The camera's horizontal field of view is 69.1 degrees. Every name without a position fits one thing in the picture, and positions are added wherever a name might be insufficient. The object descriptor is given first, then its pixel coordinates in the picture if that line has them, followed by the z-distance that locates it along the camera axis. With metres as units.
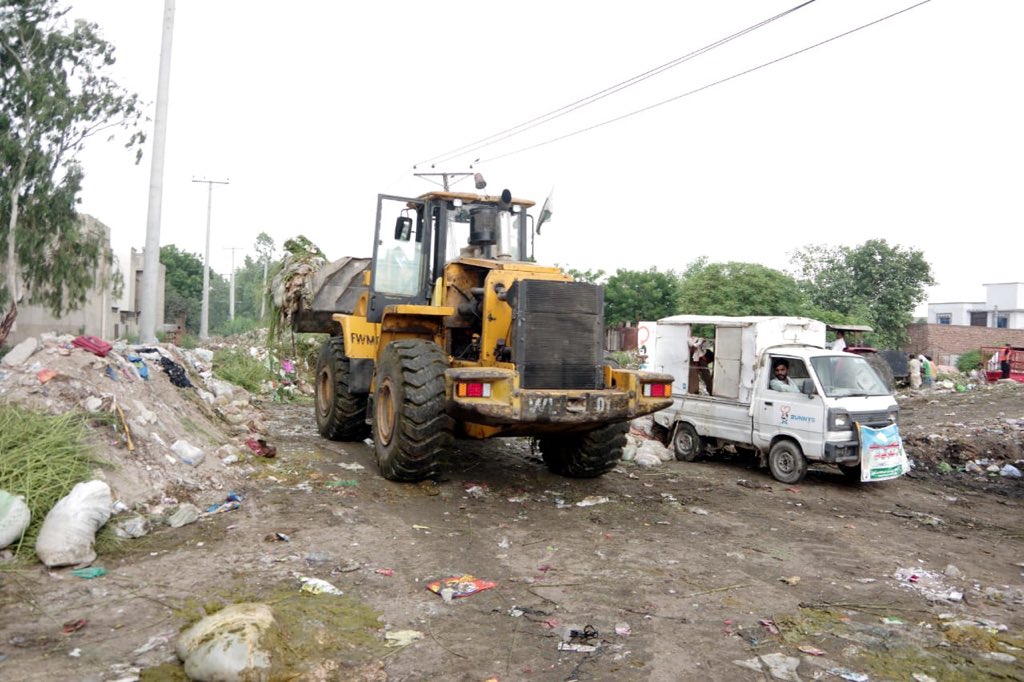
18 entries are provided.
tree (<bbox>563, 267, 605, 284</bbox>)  35.34
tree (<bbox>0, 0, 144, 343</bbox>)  20.22
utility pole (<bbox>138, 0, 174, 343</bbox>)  11.57
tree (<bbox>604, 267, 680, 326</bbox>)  35.41
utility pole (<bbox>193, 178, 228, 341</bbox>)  33.22
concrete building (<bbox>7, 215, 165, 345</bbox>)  22.70
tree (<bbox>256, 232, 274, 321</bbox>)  60.40
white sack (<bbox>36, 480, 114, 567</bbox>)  4.84
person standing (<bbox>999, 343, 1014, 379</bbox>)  21.80
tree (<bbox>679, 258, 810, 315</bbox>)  26.14
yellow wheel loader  6.81
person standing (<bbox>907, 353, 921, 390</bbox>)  20.84
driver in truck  9.27
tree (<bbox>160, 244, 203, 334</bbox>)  46.31
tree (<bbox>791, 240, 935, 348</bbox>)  30.66
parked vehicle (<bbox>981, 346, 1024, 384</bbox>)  21.94
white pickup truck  8.77
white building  41.16
